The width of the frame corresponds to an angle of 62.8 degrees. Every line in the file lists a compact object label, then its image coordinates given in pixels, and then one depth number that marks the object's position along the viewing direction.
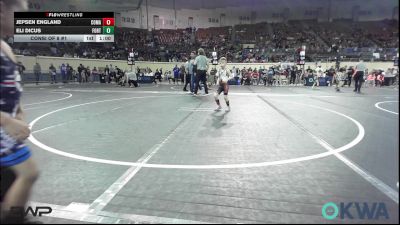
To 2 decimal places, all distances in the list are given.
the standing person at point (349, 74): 24.24
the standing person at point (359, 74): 16.78
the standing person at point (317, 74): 25.69
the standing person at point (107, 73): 30.42
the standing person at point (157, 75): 32.07
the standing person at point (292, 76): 28.21
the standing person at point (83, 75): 29.12
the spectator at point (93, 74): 31.16
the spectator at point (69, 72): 28.27
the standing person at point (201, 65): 12.66
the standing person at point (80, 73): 28.18
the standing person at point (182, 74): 25.39
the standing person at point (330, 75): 26.38
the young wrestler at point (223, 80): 9.98
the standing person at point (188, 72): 17.21
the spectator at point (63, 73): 27.45
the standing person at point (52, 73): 26.59
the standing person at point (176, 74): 29.12
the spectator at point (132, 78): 23.00
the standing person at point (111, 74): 31.23
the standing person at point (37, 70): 25.12
